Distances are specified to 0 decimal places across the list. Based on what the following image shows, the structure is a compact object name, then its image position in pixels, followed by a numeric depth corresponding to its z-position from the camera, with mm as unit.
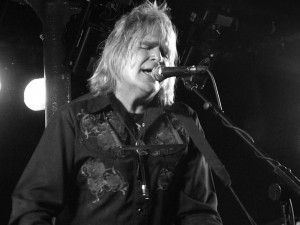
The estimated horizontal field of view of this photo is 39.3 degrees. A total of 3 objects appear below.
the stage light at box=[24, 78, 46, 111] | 4473
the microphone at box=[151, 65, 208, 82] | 2201
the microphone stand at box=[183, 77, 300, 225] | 1846
